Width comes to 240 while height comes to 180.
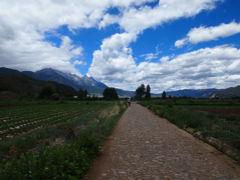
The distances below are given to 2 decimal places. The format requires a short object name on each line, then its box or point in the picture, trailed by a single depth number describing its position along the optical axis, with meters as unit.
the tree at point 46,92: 115.12
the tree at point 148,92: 129.25
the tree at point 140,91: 133.25
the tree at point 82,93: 142.70
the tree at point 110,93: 130.25
